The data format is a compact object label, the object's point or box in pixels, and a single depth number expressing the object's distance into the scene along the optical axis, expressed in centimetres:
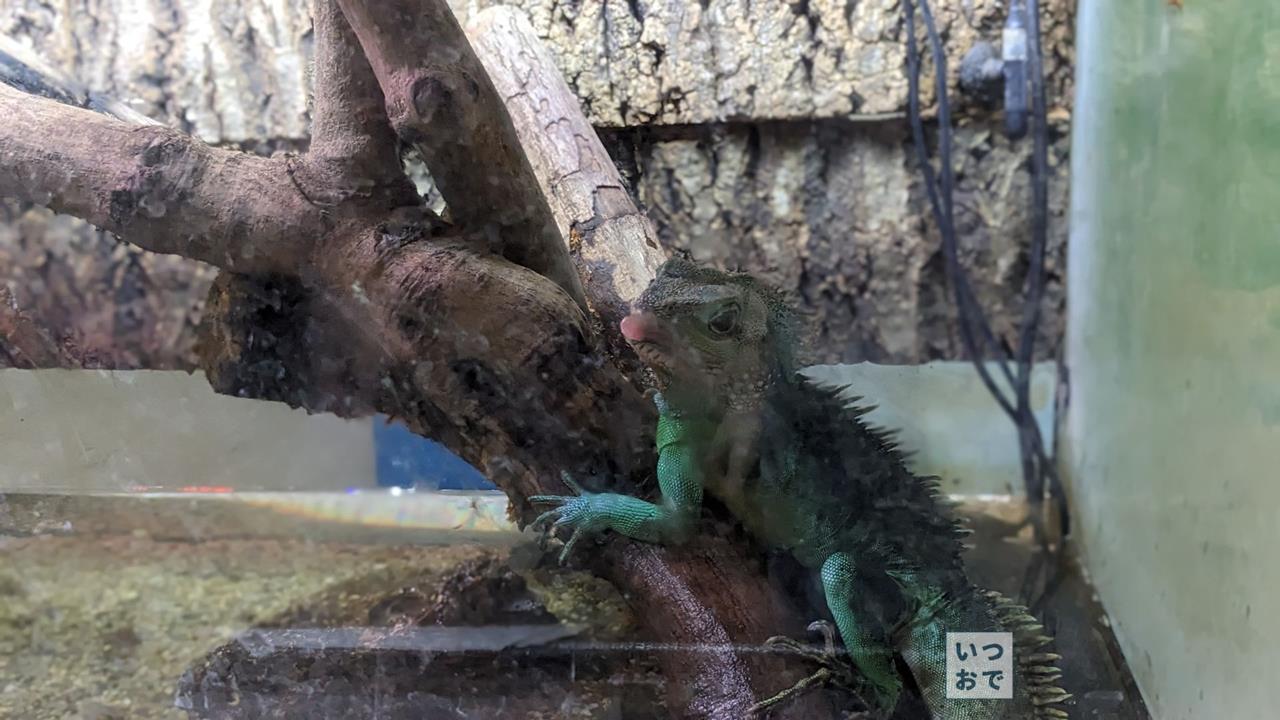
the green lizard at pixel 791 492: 62
